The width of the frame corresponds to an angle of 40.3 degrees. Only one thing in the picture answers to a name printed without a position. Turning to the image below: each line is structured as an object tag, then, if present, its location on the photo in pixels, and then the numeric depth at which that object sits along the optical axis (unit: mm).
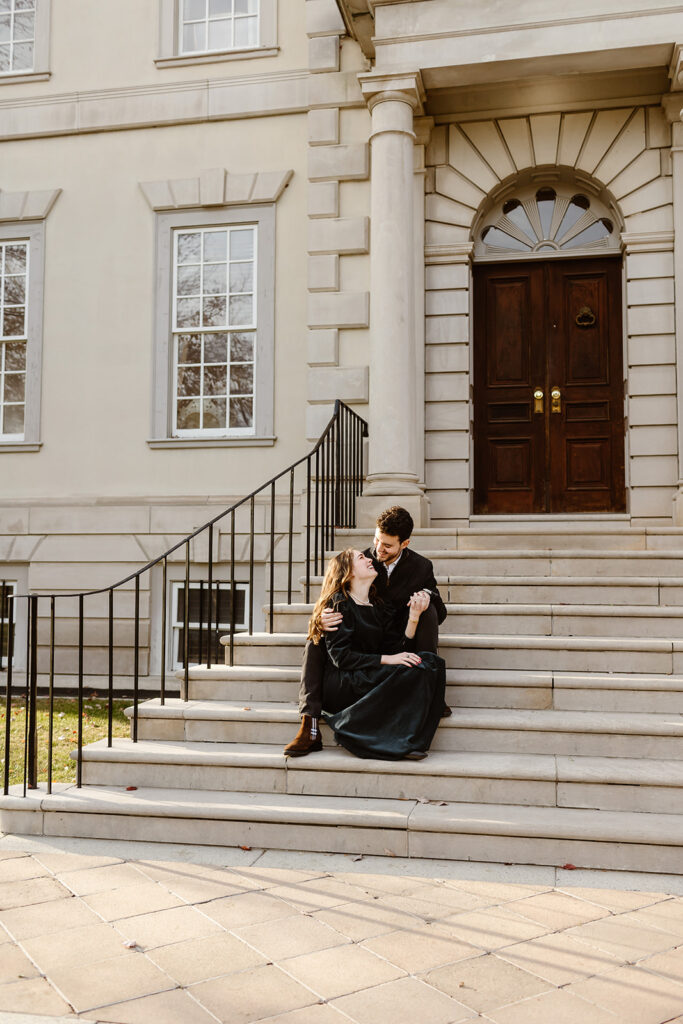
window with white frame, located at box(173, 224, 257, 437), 9883
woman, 4863
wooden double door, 9086
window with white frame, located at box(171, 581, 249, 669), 9633
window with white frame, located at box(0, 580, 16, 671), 9992
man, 5074
